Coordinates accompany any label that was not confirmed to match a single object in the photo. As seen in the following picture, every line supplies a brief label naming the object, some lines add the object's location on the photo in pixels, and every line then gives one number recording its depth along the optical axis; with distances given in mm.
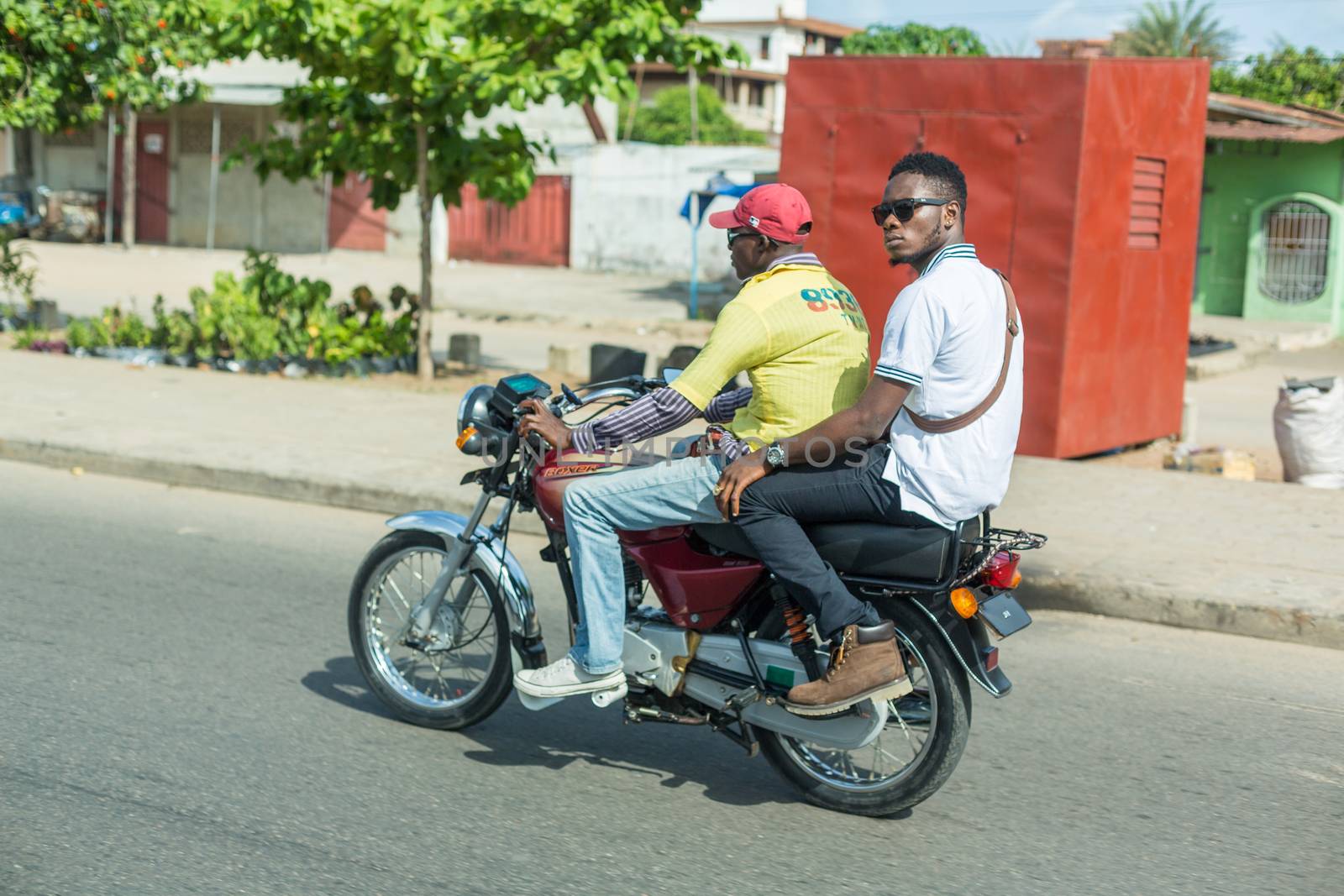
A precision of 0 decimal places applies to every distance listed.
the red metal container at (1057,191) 10117
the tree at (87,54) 14086
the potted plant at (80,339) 14344
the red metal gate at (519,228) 32031
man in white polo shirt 3951
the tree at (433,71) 11656
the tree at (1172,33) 53438
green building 22859
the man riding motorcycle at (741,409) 4160
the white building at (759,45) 64000
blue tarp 20859
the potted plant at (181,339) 13938
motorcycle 4137
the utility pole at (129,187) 31609
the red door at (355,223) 34188
